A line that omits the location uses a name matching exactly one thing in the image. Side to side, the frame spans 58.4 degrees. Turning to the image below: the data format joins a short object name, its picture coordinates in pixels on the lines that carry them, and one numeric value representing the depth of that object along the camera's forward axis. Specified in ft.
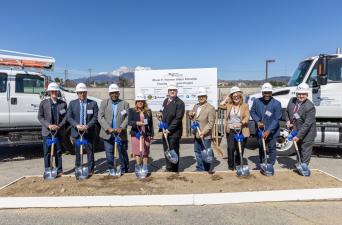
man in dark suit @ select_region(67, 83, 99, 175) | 20.70
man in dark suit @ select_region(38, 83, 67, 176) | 20.84
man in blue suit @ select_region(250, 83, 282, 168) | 20.95
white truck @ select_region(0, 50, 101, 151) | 27.94
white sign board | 34.47
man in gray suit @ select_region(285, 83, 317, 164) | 20.94
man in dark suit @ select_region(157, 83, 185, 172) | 20.93
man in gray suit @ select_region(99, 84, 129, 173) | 20.70
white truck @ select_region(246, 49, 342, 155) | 27.22
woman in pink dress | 20.68
